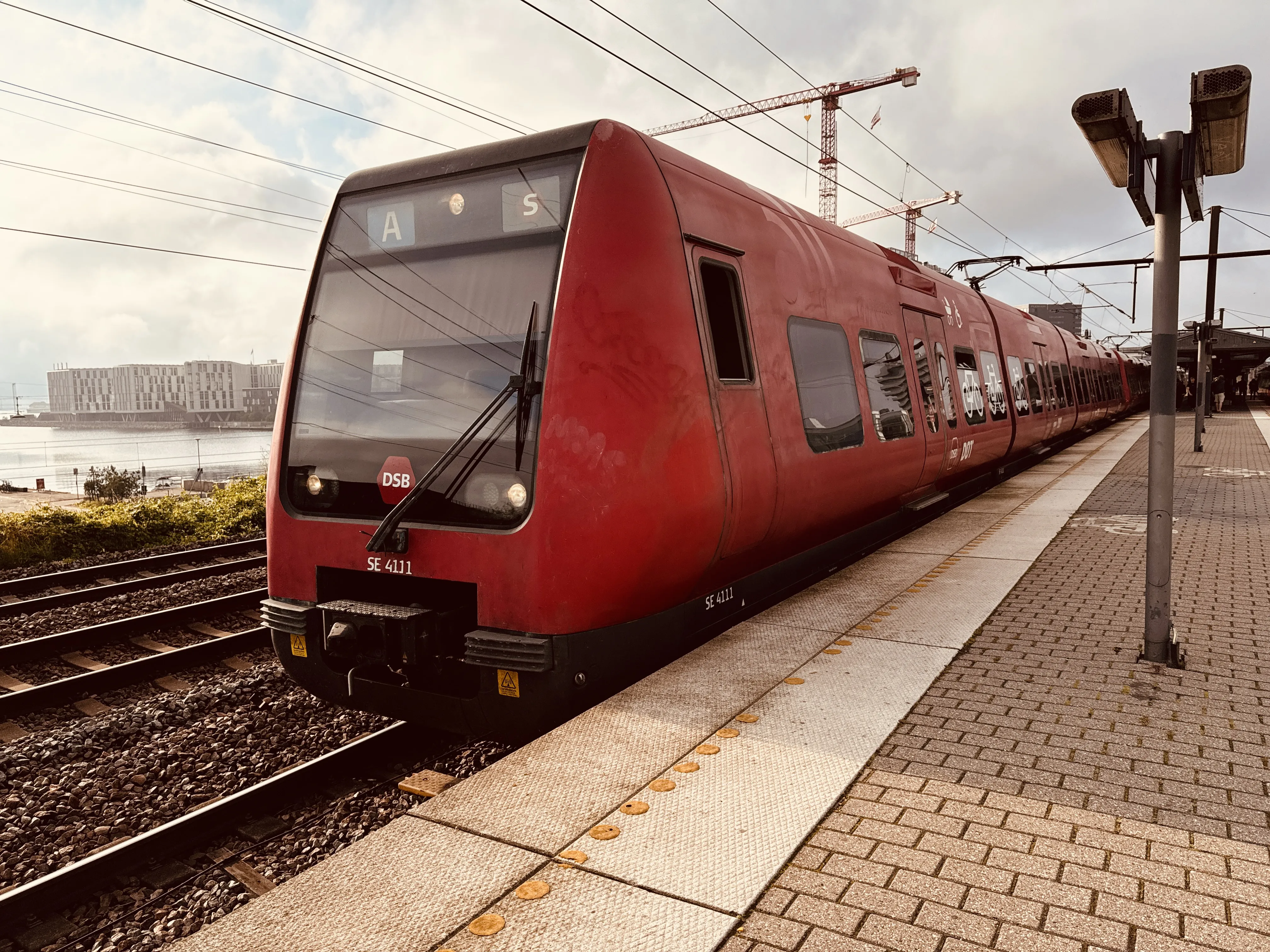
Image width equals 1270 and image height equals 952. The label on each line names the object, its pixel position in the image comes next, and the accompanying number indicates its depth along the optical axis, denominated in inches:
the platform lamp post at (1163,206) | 170.6
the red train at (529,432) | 151.6
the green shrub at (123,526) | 530.9
